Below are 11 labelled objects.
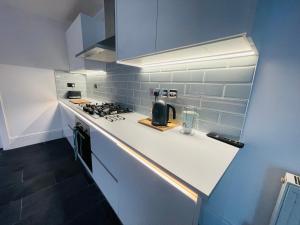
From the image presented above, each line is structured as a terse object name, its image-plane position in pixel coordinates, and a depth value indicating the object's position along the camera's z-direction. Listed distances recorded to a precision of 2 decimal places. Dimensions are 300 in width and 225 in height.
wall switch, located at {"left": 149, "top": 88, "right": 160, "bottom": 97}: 1.21
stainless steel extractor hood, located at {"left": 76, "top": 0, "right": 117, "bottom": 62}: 1.24
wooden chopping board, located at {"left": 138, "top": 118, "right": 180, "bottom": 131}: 1.01
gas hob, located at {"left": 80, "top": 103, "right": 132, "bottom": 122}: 1.31
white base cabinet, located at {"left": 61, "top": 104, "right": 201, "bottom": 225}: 0.50
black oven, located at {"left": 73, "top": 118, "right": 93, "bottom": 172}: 1.36
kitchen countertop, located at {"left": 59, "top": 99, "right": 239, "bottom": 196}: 0.49
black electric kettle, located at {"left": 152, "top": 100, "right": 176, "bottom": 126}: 1.04
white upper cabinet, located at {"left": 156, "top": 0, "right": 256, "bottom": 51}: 0.49
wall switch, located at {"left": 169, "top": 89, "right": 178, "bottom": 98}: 1.10
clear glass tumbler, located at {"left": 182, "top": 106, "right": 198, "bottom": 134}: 0.92
